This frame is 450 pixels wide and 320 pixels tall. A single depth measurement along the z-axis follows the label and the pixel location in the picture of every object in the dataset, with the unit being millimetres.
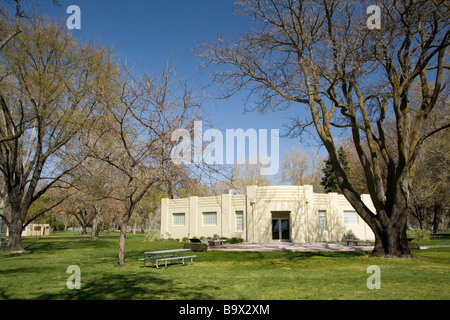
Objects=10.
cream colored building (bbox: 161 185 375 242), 31656
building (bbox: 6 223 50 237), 56906
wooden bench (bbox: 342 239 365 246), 26559
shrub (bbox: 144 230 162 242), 36509
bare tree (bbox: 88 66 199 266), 12547
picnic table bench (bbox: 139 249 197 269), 13064
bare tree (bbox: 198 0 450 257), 13062
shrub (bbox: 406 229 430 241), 32594
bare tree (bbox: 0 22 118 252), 20875
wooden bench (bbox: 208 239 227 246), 25780
